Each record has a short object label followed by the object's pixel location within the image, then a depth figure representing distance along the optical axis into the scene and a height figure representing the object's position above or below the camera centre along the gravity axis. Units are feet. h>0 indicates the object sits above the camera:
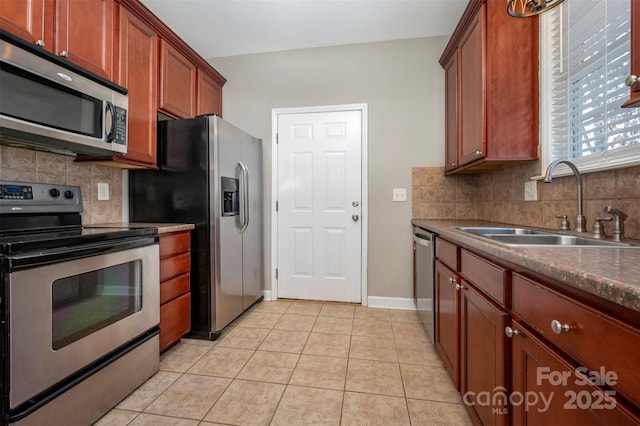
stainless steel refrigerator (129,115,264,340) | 6.73 +0.29
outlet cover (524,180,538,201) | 5.78 +0.43
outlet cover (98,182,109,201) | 6.51 +0.47
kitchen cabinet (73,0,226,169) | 6.05 +3.32
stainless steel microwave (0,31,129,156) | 3.81 +1.68
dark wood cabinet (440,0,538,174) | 5.69 +2.61
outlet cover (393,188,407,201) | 9.04 +0.55
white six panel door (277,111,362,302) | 9.32 +0.18
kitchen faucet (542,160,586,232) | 4.01 +0.27
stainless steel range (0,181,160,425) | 3.32 -1.40
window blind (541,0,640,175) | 3.93 +2.07
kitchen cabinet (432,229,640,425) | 1.66 -1.13
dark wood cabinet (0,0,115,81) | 4.19 +3.07
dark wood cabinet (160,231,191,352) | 5.95 -1.69
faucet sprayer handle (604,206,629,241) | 3.72 -0.16
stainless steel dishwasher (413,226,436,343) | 6.11 -1.54
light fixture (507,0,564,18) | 3.56 +2.66
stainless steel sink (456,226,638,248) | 3.60 -0.40
